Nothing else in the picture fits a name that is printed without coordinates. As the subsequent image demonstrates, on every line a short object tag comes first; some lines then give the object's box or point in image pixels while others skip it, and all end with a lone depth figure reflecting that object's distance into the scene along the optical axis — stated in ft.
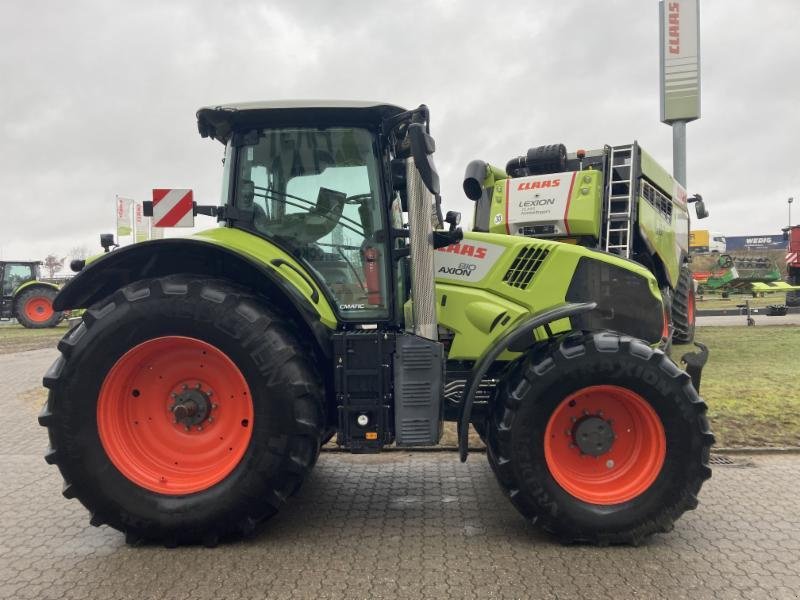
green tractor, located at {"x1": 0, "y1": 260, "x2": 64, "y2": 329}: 66.13
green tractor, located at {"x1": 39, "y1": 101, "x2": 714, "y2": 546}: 9.68
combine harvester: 26.12
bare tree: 221.46
